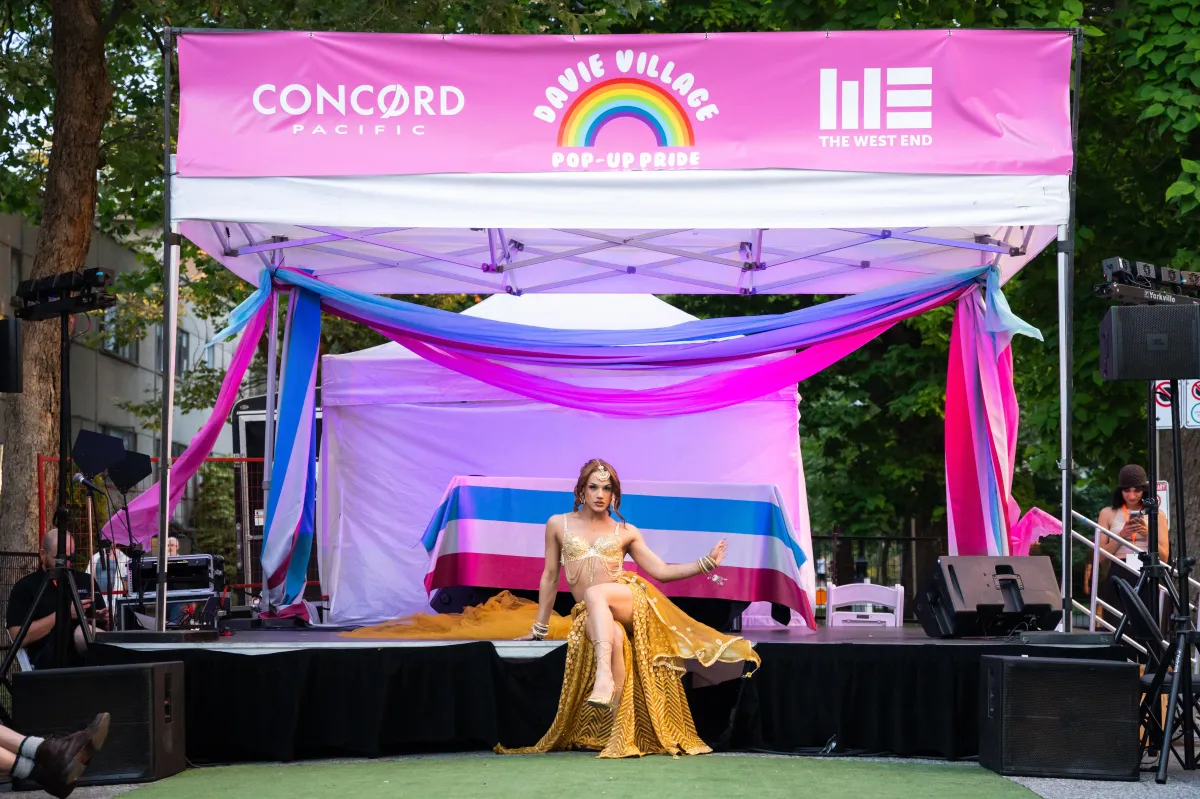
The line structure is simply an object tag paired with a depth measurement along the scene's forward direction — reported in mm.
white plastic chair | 10977
